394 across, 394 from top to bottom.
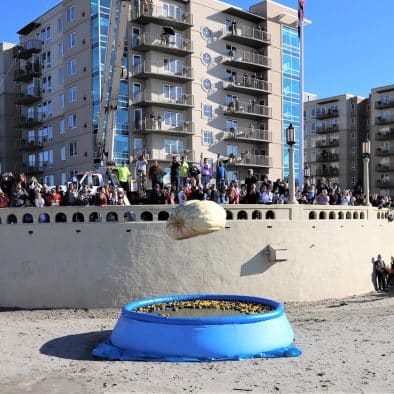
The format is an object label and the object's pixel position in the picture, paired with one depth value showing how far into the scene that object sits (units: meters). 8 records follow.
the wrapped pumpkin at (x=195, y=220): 8.96
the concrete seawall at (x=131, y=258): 16.50
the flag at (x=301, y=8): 29.64
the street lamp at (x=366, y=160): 22.53
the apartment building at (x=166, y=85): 38.38
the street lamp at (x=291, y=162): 17.95
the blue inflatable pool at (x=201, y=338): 9.98
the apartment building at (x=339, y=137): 71.00
